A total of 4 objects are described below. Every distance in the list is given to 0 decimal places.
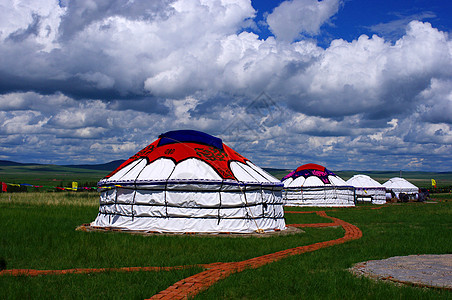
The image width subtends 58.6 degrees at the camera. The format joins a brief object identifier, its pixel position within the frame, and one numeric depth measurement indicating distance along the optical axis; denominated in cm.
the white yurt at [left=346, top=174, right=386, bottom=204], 3738
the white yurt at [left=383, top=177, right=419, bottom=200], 4434
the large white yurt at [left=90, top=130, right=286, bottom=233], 1237
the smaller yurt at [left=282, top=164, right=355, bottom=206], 3025
